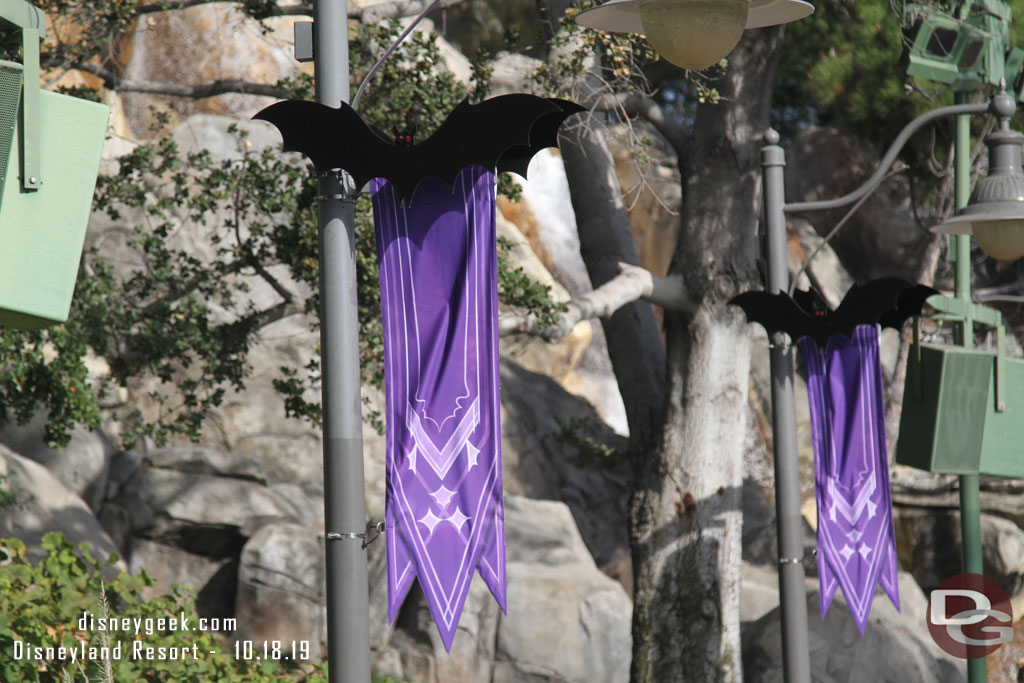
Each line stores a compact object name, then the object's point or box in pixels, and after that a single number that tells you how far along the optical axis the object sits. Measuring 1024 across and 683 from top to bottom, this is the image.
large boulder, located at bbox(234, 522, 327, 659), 27.20
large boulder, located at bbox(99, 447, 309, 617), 29.69
